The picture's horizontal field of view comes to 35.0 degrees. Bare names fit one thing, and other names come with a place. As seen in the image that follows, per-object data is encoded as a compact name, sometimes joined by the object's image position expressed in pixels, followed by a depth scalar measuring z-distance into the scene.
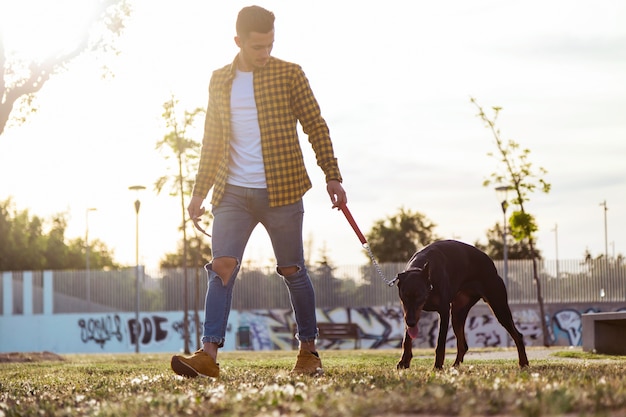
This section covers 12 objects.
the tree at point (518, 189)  28.39
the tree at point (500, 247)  75.12
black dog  7.25
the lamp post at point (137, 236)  36.25
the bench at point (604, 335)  15.53
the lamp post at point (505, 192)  29.24
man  6.72
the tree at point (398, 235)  80.06
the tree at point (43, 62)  19.86
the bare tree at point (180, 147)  27.20
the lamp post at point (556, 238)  94.40
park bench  35.97
